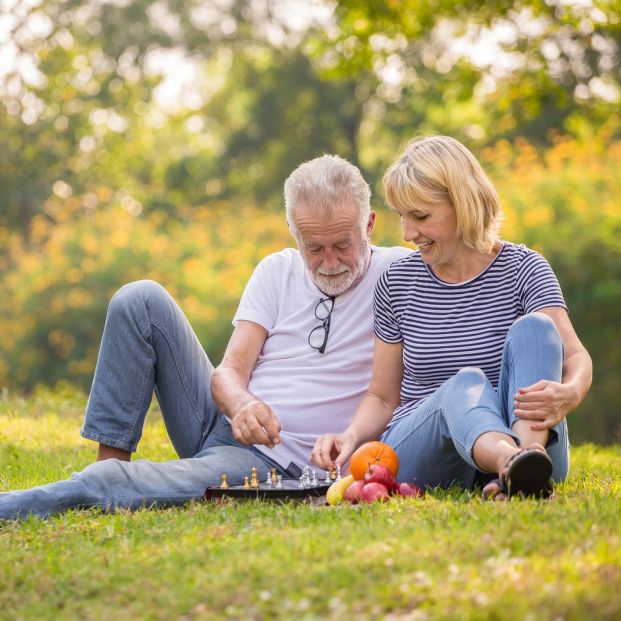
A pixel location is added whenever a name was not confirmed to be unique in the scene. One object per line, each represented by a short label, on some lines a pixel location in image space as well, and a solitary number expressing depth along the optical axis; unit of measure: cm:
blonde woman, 433
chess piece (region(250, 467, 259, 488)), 469
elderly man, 504
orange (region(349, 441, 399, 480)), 455
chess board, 459
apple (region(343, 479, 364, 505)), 440
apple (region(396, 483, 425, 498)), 444
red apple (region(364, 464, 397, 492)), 442
